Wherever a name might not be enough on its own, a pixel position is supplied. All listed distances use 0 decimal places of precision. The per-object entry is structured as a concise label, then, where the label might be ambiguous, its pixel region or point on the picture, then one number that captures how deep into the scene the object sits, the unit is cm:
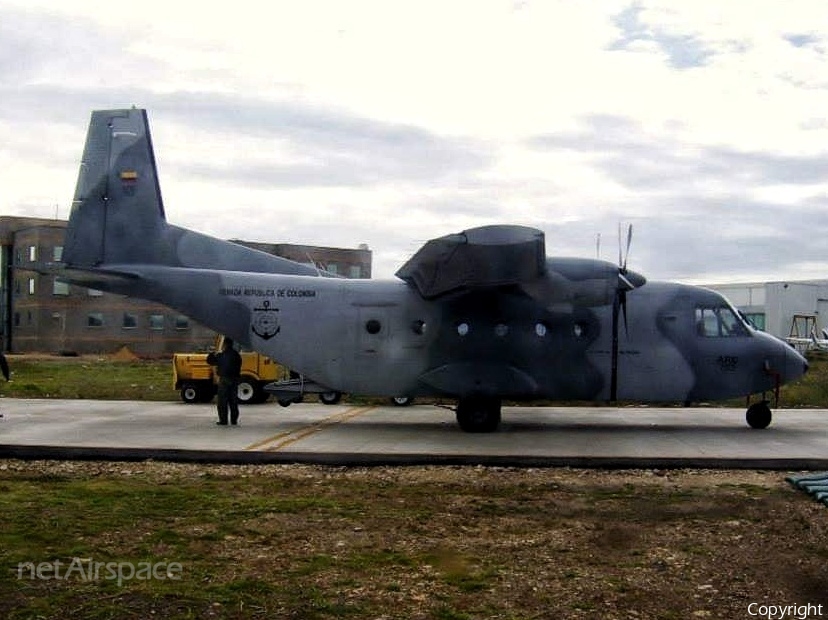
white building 6988
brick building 6272
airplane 1662
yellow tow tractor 2323
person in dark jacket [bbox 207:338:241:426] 1708
